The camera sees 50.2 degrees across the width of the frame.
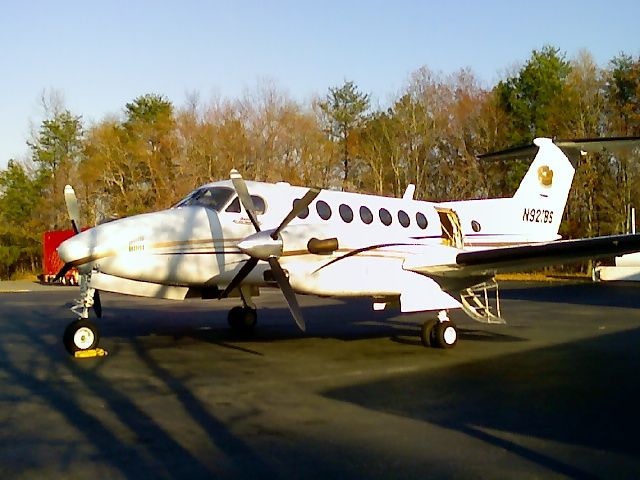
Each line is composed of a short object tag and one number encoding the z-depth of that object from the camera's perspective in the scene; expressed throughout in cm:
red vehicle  4075
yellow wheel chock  1158
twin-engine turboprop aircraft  1162
